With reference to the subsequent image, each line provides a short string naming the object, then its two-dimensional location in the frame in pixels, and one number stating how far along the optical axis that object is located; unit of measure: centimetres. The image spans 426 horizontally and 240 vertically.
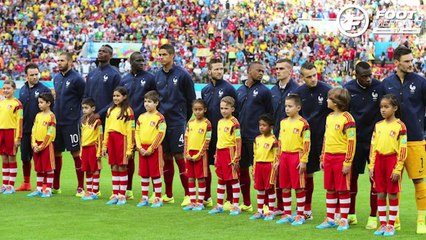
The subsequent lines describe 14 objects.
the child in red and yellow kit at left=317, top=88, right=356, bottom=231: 1166
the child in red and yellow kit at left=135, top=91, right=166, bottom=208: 1393
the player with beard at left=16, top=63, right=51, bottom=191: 1573
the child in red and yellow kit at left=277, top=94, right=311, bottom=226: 1221
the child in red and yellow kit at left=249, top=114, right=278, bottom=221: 1280
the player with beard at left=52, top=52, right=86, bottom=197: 1542
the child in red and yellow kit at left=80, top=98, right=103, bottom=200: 1476
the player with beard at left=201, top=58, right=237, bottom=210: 1385
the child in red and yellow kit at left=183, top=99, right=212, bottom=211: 1364
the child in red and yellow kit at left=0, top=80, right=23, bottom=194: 1559
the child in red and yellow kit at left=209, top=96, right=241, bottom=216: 1329
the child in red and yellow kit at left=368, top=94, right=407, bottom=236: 1128
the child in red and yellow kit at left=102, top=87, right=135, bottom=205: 1426
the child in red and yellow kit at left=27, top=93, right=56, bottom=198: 1512
